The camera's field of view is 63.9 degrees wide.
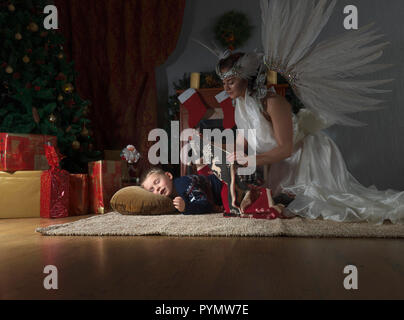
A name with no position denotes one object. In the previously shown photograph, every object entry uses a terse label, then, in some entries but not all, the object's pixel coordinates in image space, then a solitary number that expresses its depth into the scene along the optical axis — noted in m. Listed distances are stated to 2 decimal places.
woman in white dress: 1.36
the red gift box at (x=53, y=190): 1.71
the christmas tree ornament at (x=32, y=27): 2.03
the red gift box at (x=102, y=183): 1.86
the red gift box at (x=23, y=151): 1.78
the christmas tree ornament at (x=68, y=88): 2.16
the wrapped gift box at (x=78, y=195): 1.83
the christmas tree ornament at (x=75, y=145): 2.14
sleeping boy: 1.61
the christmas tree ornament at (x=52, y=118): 2.03
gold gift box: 1.77
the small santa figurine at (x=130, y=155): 2.40
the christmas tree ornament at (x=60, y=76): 2.14
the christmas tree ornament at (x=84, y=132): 2.24
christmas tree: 1.98
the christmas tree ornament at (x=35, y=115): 2.02
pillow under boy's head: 1.61
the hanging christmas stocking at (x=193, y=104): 2.62
